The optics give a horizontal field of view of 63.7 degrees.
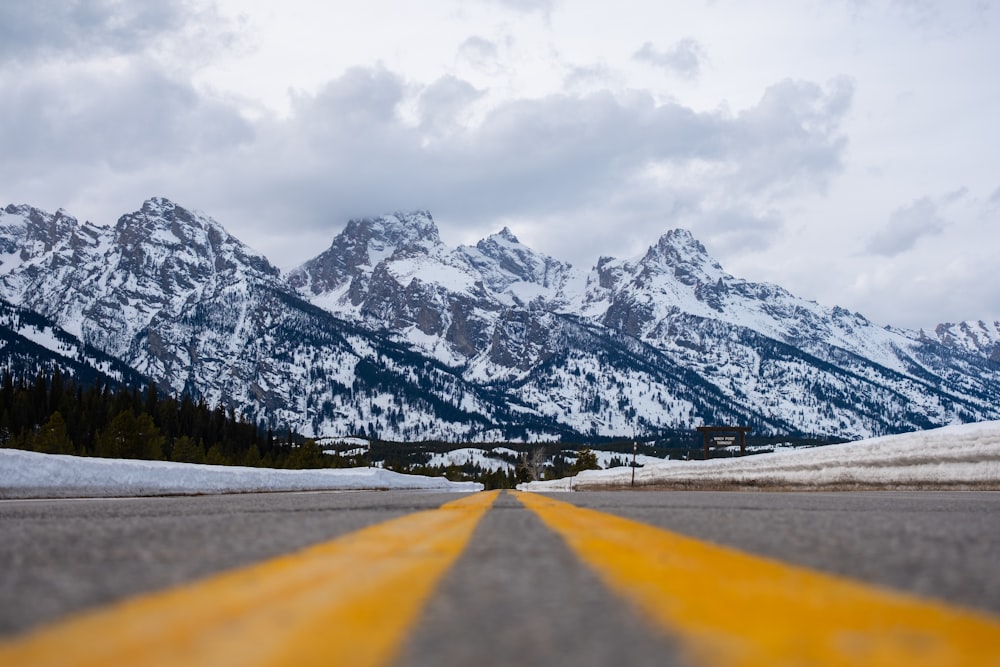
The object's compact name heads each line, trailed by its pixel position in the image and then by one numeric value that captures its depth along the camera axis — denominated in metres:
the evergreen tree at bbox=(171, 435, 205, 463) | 79.81
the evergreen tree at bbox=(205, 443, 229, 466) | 81.19
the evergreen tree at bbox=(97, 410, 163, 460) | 69.19
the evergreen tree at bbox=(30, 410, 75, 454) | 64.88
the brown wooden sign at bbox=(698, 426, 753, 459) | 40.88
